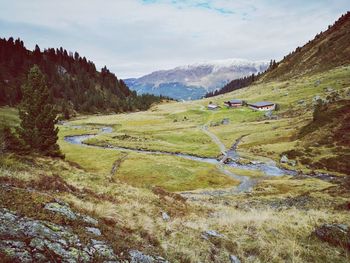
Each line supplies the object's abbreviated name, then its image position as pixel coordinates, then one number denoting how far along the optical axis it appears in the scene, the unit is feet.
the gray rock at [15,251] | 26.43
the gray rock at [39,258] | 27.61
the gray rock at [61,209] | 39.65
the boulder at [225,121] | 467.03
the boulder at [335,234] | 51.49
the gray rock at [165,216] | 60.55
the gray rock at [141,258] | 34.53
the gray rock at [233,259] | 43.04
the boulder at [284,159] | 255.54
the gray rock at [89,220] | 40.81
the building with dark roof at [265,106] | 508.82
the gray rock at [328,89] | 487.20
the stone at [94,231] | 37.42
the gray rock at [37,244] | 29.25
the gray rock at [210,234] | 50.46
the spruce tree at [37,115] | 148.87
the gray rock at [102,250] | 32.35
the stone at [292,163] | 245.98
